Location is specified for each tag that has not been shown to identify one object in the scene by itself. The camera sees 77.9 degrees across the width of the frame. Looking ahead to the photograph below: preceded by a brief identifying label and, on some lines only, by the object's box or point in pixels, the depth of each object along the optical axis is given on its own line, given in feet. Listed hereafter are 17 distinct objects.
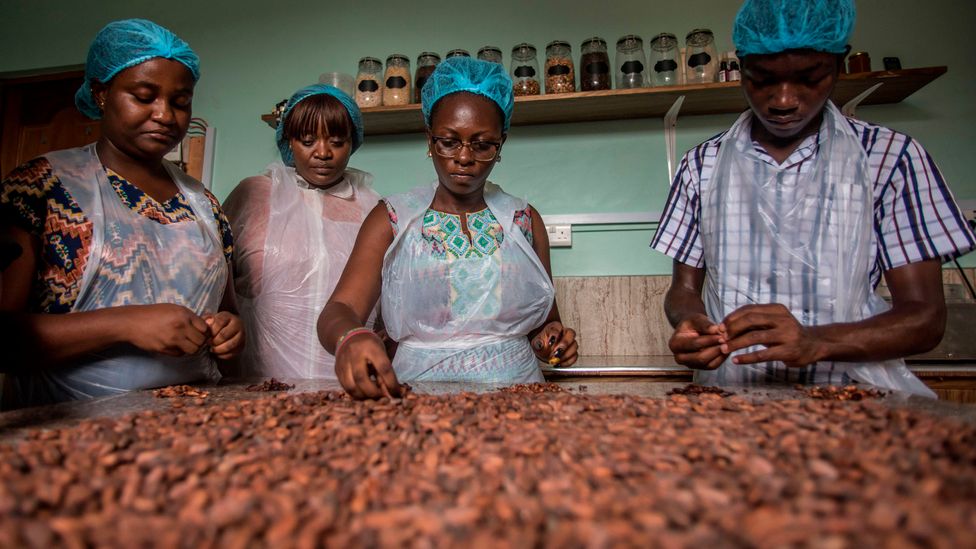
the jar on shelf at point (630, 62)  8.70
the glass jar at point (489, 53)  8.90
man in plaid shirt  3.83
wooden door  11.35
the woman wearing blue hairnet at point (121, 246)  3.78
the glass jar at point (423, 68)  8.96
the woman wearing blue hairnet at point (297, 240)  6.15
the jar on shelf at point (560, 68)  8.72
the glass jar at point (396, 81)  9.11
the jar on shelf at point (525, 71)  8.80
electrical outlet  9.31
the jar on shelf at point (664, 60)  8.57
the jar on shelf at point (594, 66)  8.65
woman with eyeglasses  4.91
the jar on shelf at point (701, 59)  8.43
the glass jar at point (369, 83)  9.17
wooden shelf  8.09
